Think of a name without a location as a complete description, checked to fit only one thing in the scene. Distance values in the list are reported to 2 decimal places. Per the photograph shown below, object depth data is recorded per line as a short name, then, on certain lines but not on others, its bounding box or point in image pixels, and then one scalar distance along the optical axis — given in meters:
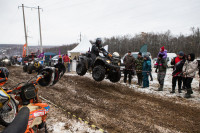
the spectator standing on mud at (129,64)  8.05
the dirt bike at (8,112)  2.92
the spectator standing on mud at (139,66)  7.78
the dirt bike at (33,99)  2.01
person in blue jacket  7.25
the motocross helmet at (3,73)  2.57
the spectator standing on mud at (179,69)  6.13
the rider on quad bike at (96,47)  6.55
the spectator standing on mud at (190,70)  5.55
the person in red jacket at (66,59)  13.31
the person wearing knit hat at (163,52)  6.53
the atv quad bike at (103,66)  5.97
